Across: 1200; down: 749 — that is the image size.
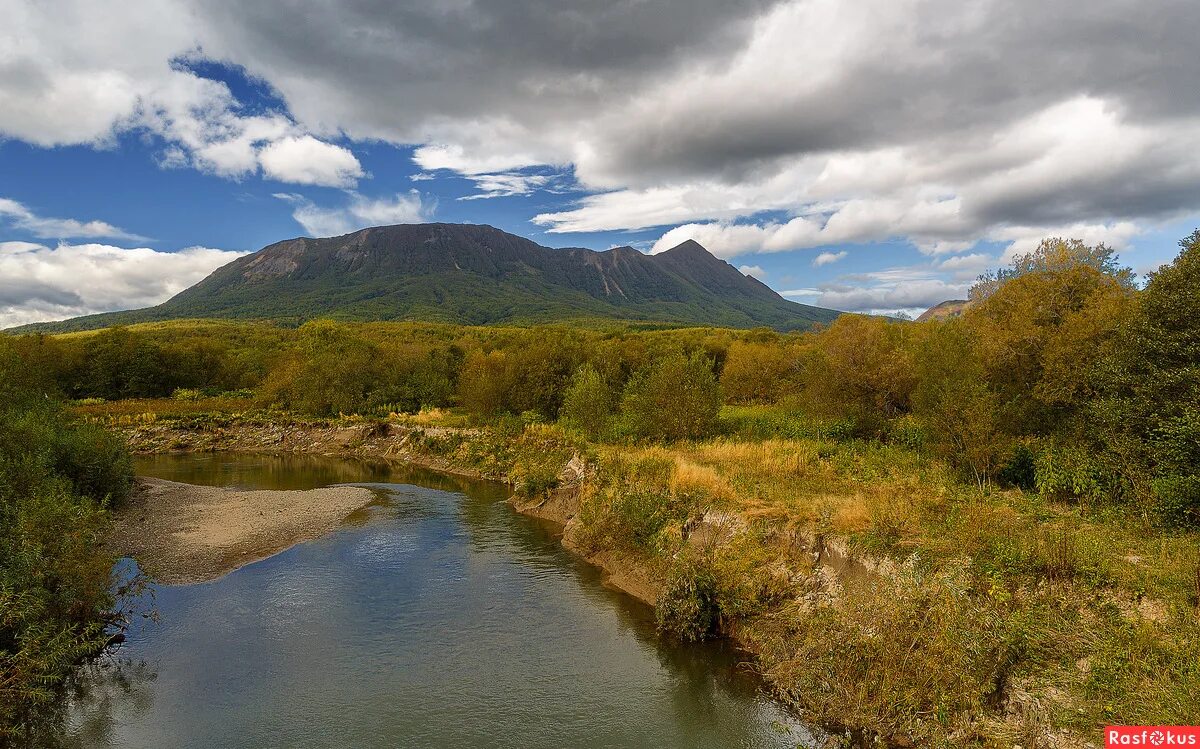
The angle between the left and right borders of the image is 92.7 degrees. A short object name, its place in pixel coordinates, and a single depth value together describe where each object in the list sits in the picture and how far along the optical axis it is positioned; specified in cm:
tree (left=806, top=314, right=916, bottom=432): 3653
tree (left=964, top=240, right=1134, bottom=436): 2192
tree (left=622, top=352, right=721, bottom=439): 3844
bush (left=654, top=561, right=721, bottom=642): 1912
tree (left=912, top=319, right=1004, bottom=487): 2330
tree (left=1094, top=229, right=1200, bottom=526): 1571
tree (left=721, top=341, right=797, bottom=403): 6450
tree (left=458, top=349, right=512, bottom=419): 6209
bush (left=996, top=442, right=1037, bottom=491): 2331
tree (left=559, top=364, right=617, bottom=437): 4394
